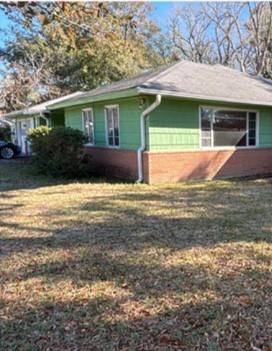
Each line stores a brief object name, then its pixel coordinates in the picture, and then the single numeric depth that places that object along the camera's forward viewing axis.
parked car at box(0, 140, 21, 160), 19.06
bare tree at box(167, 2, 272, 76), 26.92
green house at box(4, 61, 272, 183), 9.86
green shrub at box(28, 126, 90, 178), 10.91
